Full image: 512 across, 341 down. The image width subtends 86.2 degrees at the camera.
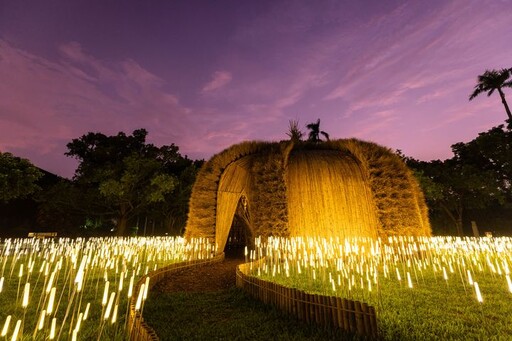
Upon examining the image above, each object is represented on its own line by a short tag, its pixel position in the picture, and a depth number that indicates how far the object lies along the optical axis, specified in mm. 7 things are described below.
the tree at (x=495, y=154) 25656
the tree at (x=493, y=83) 31172
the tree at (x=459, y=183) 25094
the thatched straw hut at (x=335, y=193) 10312
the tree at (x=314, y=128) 27844
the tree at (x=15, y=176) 14280
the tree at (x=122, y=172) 22875
